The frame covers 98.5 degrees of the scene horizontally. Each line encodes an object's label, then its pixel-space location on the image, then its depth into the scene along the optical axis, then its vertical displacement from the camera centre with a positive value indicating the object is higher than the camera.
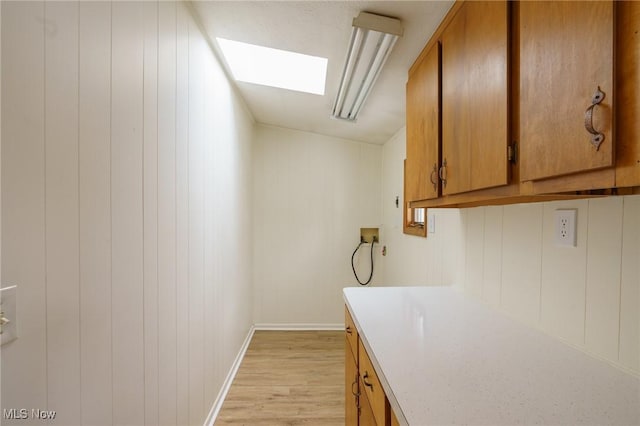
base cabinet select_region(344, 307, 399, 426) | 0.83 -0.71
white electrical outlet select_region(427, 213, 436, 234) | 2.01 -0.10
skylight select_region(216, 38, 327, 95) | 1.85 +1.04
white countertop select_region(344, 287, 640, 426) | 0.63 -0.46
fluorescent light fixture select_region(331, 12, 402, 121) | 1.29 +0.85
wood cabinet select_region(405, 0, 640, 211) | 0.51 +0.27
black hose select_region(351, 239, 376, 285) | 3.48 -0.74
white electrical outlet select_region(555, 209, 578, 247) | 0.89 -0.06
